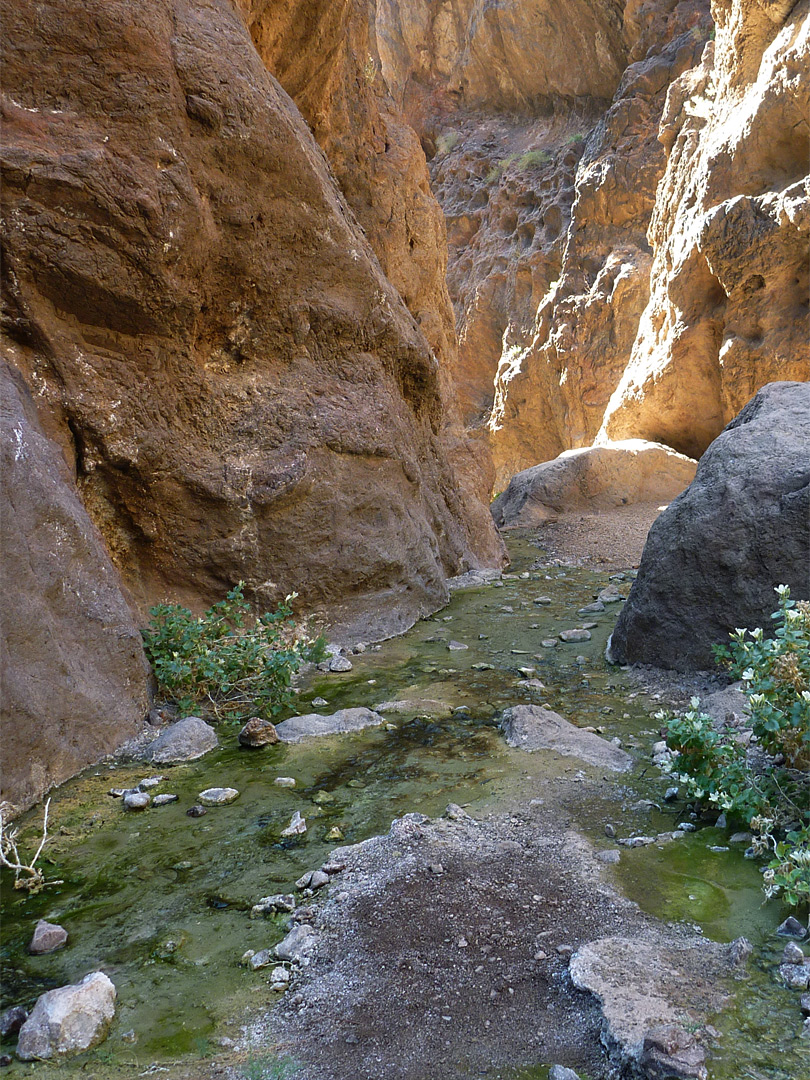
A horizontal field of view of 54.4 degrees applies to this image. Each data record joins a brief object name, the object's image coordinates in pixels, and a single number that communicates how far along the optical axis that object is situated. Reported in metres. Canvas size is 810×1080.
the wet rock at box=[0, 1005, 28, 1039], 1.68
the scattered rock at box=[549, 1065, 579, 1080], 1.50
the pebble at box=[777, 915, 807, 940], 1.88
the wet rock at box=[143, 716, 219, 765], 3.32
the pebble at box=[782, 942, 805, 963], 1.78
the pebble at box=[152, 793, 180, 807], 2.90
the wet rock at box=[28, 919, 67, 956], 1.99
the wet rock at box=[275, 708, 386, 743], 3.58
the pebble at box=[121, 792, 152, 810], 2.85
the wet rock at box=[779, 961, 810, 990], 1.70
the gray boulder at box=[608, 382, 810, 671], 3.85
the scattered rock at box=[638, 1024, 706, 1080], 1.45
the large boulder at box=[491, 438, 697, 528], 11.54
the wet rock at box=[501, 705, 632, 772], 3.10
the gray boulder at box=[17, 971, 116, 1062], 1.63
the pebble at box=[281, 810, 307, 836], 2.64
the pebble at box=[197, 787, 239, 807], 2.90
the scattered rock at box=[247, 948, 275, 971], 1.91
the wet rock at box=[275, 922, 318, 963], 1.93
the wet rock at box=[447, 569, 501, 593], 7.34
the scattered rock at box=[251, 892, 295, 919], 2.16
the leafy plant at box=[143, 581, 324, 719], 3.93
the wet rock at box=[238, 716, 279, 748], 3.45
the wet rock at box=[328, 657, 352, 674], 4.71
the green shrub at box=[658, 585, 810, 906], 2.29
